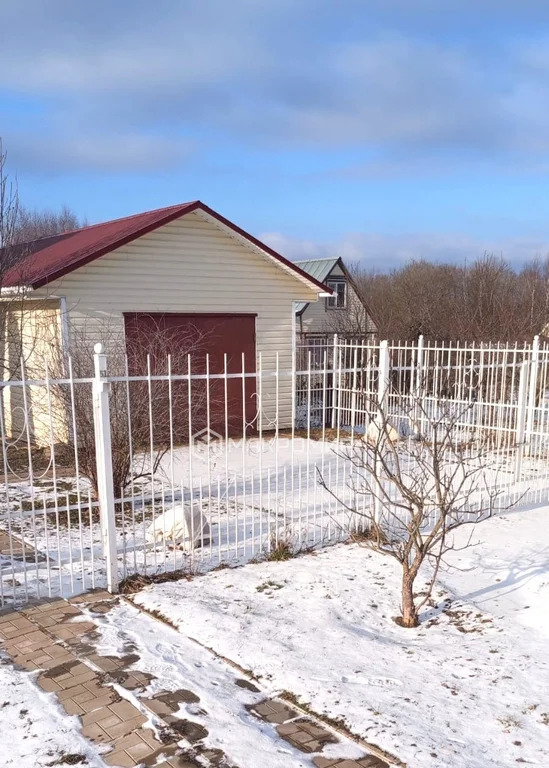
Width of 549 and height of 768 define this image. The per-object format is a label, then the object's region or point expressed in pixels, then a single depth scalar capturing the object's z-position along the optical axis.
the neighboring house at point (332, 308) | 22.38
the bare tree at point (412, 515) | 4.41
